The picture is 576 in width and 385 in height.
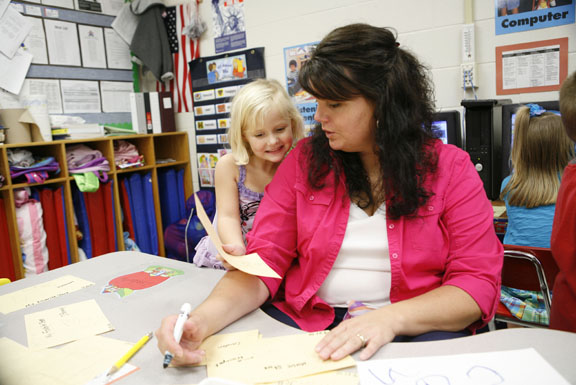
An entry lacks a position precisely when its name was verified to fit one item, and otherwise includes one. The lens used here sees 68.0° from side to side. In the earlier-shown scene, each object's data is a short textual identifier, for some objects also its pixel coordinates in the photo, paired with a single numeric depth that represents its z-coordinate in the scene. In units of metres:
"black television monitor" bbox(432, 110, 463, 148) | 2.30
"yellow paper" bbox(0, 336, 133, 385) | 0.78
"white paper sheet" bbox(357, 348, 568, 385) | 0.68
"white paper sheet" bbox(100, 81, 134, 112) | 3.70
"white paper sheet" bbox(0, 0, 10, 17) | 3.01
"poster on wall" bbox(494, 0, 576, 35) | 2.23
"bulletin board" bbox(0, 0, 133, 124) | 3.21
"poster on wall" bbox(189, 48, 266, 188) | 3.43
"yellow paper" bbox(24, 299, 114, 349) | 0.94
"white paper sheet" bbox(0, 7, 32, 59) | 3.03
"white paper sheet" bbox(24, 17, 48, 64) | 3.18
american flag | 3.70
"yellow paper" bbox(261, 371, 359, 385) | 0.72
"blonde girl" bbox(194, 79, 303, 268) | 1.62
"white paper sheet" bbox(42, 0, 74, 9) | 3.27
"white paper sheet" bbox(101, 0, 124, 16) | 3.66
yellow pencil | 0.78
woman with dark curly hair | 1.03
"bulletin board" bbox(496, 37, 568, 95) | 2.29
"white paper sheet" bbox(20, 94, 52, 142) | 2.95
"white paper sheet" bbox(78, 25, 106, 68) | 3.53
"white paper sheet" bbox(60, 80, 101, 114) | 3.43
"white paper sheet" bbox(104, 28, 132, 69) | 3.71
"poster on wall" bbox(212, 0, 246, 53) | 3.42
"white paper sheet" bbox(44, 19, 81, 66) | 3.31
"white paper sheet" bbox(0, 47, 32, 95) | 3.04
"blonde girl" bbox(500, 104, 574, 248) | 1.82
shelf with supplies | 2.82
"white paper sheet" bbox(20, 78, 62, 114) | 3.18
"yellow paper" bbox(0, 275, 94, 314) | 1.14
